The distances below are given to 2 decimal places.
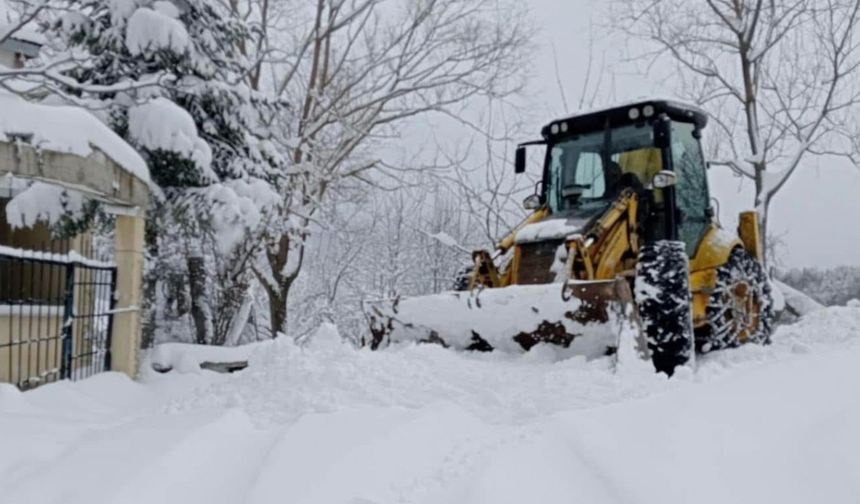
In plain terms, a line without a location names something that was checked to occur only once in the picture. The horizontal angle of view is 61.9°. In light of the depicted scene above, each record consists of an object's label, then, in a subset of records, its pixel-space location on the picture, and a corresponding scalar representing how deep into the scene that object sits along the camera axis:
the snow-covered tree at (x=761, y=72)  15.17
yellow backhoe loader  5.44
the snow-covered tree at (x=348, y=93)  13.19
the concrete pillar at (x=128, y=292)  6.26
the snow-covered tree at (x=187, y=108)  7.56
